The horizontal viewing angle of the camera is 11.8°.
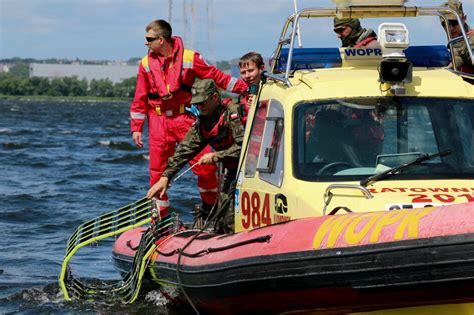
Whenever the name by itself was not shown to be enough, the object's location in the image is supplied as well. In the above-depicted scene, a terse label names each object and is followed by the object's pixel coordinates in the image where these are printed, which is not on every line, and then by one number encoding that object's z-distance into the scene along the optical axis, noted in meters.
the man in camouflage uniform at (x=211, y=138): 17.57
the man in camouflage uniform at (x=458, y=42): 17.63
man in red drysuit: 19.98
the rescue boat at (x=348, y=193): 12.01
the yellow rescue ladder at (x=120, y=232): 18.36
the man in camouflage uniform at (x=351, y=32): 19.57
